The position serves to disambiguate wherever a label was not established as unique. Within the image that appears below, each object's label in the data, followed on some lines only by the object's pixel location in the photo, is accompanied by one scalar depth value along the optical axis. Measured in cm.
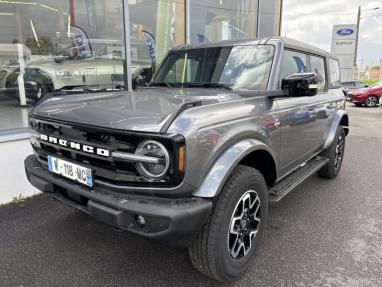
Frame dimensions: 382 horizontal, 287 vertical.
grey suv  195
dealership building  438
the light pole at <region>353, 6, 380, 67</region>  2977
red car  1642
